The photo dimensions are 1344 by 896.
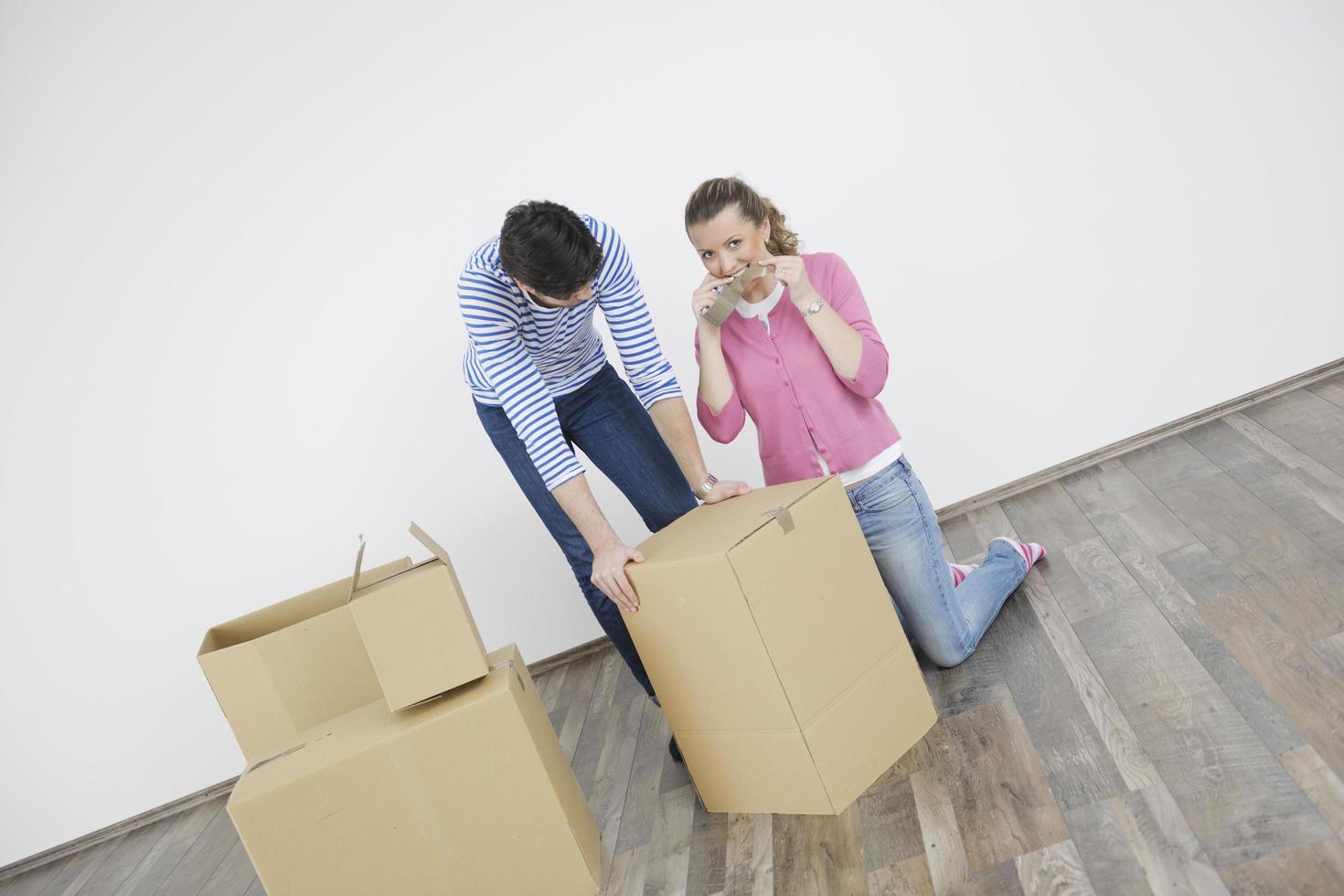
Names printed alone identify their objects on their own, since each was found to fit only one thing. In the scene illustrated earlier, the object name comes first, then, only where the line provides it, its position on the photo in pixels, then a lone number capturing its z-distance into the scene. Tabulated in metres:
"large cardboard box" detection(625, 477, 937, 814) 1.64
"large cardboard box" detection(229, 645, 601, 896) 1.59
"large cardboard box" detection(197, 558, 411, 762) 1.90
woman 1.96
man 1.65
